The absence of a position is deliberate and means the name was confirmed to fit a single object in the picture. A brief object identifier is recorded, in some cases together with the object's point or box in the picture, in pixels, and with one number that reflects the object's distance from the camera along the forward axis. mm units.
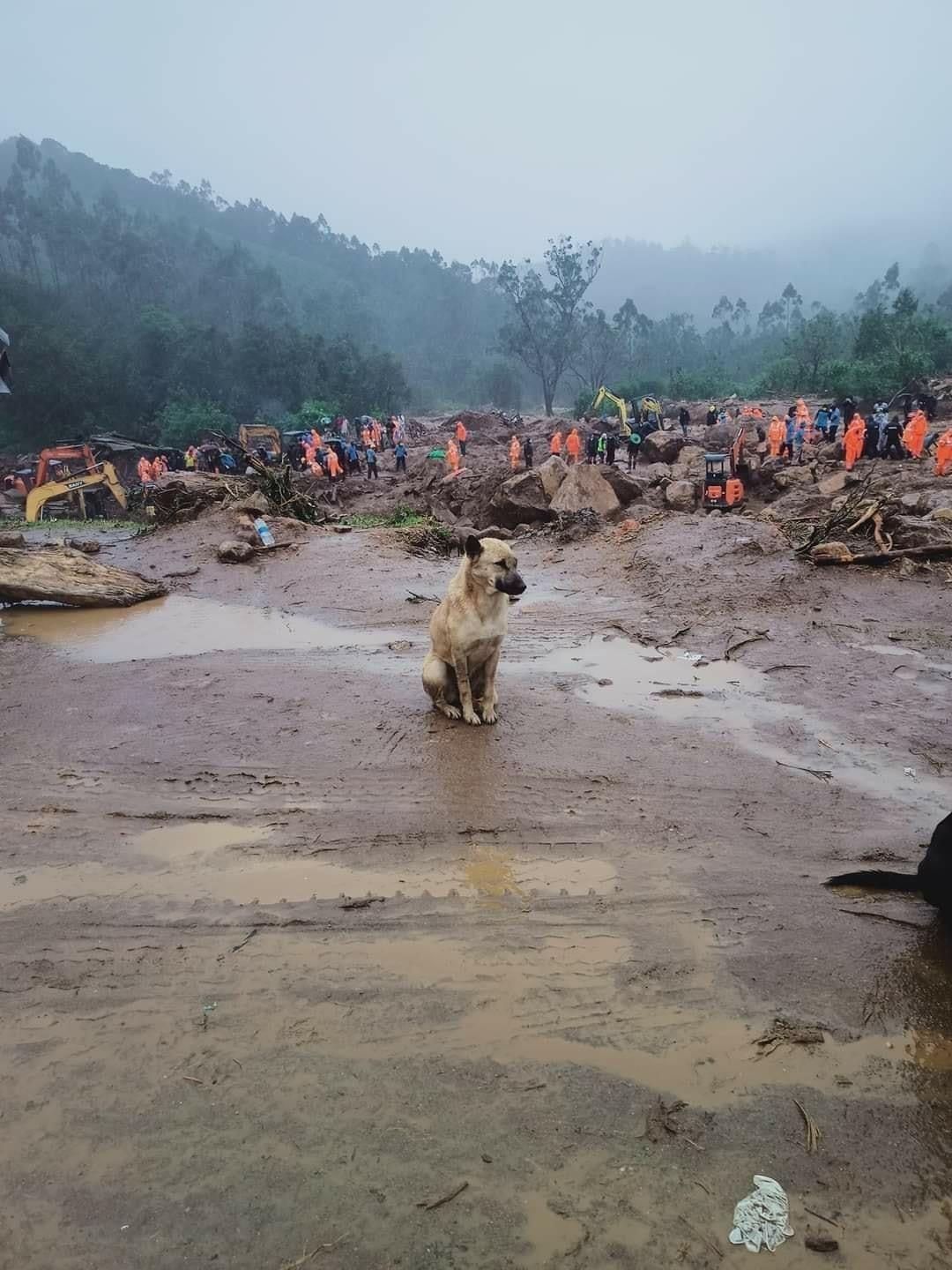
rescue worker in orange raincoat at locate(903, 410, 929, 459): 17547
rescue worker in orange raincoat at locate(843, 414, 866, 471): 17344
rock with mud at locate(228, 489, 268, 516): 15664
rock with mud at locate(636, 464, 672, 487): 18406
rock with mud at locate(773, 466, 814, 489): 17156
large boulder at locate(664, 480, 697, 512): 16406
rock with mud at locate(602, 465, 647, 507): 16406
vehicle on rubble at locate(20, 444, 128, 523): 22891
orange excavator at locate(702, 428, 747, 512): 16047
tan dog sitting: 5160
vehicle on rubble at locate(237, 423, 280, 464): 32062
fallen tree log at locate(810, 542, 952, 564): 9602
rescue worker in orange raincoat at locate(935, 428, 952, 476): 15078
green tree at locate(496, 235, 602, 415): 56938
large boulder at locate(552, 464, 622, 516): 15602
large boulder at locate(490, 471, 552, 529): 16062
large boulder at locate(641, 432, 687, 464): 25312
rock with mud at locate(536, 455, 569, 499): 16766
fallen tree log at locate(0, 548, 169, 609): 10117
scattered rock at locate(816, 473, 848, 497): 15586
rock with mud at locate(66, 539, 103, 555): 14652
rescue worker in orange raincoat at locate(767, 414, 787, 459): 20812
